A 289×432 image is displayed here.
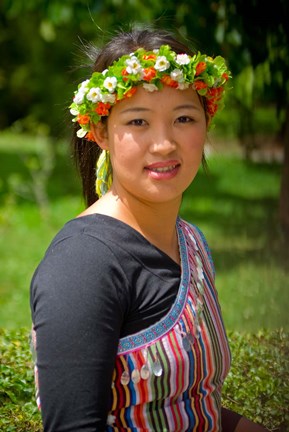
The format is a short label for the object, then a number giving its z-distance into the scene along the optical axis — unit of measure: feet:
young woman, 6.02
